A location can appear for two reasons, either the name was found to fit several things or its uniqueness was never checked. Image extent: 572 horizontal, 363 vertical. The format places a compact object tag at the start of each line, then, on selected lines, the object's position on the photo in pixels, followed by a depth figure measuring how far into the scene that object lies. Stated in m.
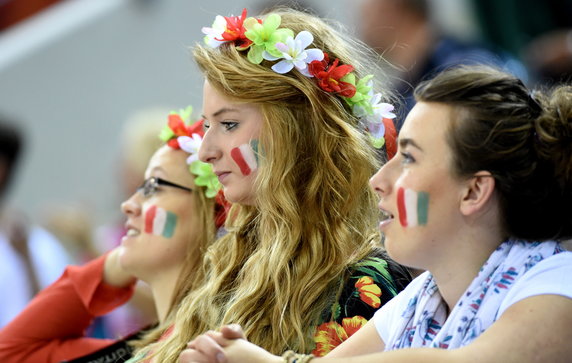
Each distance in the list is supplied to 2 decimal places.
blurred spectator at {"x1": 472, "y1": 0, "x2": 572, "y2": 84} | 10.70
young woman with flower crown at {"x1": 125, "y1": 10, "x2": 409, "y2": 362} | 5.00
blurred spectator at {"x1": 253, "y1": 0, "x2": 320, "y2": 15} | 6.00
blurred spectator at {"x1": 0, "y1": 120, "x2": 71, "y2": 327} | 9.68
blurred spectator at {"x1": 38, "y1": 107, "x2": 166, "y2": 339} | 8.56
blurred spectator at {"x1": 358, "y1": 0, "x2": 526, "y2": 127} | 9.30
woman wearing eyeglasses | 6.14
